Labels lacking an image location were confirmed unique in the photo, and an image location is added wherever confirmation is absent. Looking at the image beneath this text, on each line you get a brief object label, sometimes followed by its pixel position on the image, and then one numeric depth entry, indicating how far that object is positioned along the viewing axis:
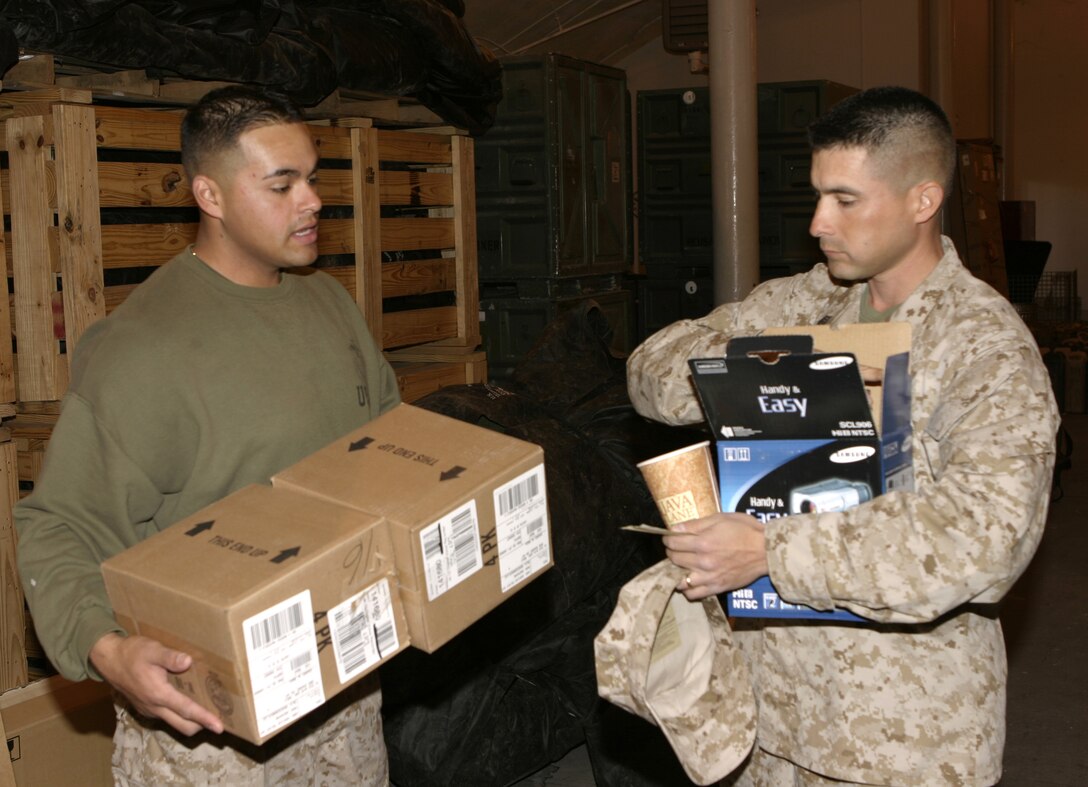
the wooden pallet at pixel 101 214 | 3.44
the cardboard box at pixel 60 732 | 3.10
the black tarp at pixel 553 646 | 3.62
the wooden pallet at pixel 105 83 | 3.36
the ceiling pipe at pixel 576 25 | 11.46
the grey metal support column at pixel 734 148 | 7.14
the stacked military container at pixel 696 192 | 8.72
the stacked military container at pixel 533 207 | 6.73
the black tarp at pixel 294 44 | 3.34
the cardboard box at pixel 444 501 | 1.90
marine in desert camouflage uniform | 1.88
